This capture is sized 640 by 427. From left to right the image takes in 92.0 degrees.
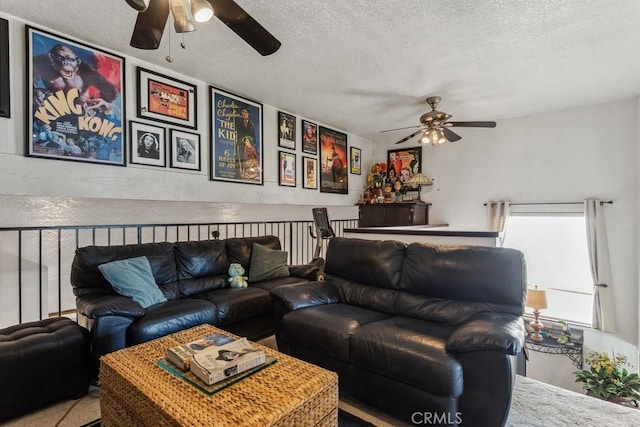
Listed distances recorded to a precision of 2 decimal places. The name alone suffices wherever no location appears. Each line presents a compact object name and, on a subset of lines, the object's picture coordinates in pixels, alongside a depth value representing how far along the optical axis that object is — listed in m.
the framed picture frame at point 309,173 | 5.06
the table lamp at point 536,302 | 4.22
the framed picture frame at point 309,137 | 5.05
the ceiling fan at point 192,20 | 1.48
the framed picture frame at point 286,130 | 4.64
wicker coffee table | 1.15
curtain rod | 4.16
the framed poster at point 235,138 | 3.81
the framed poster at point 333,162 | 5.44
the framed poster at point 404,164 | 5.95
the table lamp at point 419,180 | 5.56
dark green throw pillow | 3.50
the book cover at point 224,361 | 1.36
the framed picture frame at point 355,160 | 6.14
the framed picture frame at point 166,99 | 3.17
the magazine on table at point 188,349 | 1.46
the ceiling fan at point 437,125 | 3.78
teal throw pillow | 2.46
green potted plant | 3.08
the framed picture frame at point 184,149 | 3.44
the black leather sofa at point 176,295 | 2.15
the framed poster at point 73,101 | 2.53
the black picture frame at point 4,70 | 2.38
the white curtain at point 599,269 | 4.09
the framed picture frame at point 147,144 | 3.12
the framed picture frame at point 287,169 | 4.65
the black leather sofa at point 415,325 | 1.64
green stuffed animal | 3.27
